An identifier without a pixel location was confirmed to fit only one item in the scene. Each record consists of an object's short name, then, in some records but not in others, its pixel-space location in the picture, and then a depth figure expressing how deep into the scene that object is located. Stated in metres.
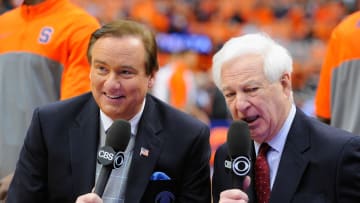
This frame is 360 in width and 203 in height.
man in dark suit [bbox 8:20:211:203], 4.11
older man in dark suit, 3.88
